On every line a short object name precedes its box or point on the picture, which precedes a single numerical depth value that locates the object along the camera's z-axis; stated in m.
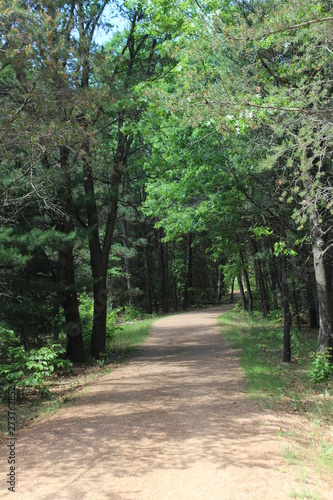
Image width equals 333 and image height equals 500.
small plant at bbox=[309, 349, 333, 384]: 8.46
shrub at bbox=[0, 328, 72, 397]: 7.01
